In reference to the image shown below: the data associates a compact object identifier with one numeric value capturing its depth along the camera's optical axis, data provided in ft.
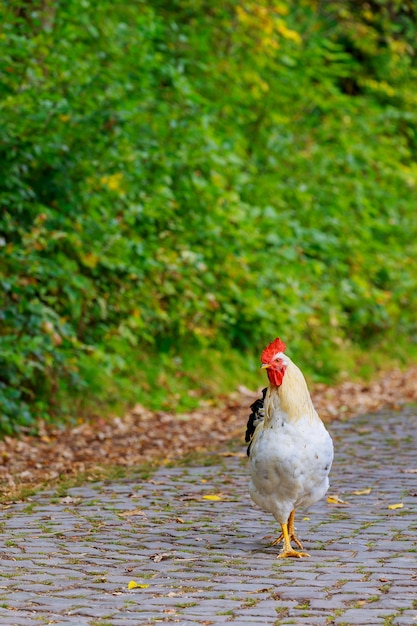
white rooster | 42.16
